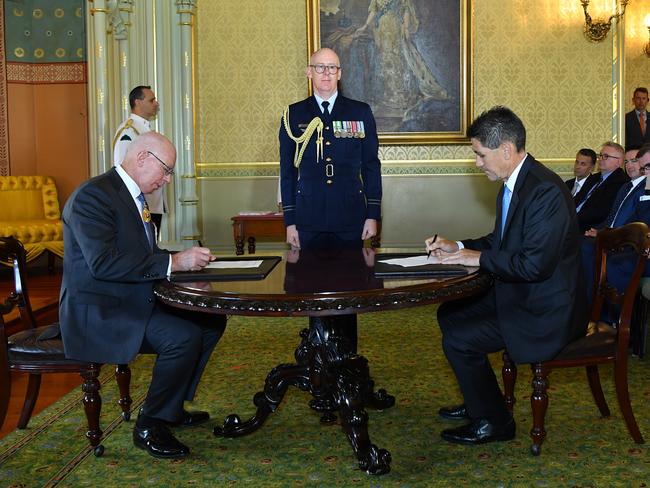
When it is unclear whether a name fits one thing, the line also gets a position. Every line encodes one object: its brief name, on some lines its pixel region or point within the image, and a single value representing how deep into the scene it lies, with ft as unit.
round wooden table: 8.26
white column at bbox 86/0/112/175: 24.36
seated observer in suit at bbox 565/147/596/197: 20.84
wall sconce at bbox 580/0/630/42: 24.39
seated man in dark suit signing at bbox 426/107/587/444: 9.46
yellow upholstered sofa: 25.03
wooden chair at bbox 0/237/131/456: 10.04
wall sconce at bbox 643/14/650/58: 34.35
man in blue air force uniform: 13.53
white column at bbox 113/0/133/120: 24.54
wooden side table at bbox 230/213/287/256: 22.98
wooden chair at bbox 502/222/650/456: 9.79
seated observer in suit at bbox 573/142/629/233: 18.93
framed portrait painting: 24.61
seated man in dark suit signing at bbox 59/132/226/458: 9.66
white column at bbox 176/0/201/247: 24.95
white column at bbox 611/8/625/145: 24.73
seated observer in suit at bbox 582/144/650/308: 15.01
